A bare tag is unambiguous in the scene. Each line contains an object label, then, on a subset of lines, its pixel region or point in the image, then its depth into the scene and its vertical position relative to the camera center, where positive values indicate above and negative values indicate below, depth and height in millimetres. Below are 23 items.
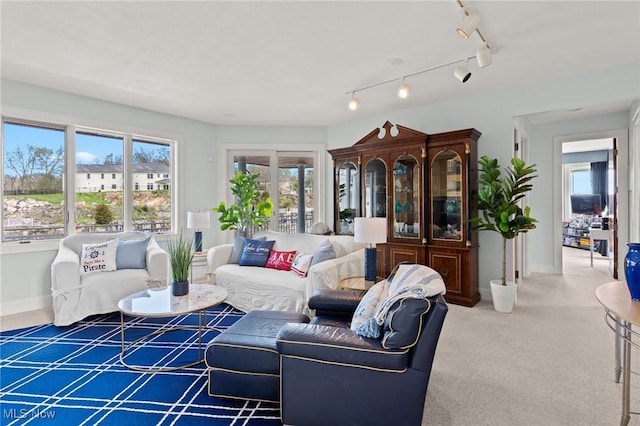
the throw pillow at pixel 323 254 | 3570 -470
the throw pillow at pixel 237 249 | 4281 -503
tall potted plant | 3639 -3
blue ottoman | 1963 -934
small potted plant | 2821 -500
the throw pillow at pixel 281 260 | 3906 -586
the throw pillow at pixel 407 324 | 1587 -552
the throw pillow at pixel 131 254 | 3938 -516
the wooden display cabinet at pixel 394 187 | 4297 +330
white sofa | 3299 -706
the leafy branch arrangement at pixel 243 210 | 5176 +22
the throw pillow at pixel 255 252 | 4066 -521
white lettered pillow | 3695 -522
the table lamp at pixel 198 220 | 4555 -117
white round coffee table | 2441 -733
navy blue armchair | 1606 -814
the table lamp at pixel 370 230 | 2898 -175
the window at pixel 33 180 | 3832 +389
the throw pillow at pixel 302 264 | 3667 -607
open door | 5199 -177
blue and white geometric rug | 1902 -1169
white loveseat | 3330 -755
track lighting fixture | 2268 +1309
